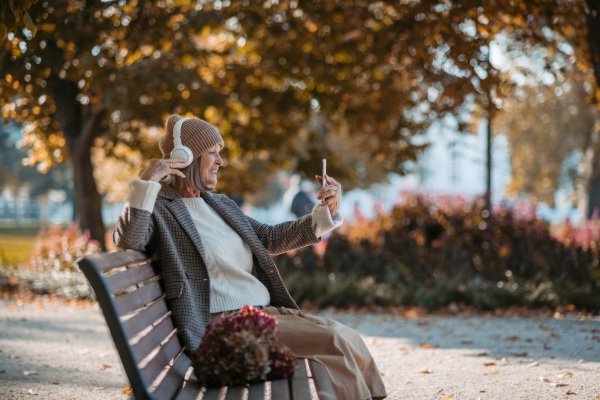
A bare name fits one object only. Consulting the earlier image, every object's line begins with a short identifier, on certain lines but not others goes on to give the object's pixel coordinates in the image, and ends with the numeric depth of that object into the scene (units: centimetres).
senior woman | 310
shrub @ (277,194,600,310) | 930
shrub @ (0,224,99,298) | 1083
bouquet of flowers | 273
